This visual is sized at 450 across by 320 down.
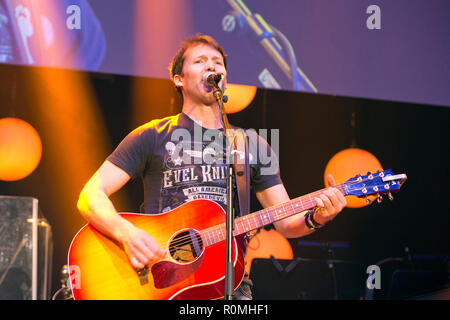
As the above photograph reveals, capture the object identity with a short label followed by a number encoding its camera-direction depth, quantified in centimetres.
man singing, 279
